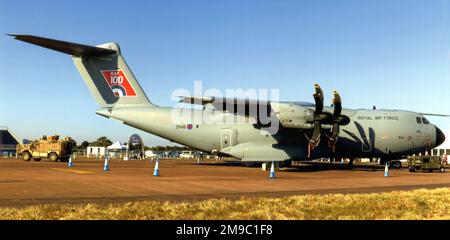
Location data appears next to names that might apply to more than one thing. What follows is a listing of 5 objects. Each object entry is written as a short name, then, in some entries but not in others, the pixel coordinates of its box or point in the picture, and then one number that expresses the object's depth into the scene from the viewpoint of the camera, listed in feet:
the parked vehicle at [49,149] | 128.06
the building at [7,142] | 299.17
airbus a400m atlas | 84.07
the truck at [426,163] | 96.12
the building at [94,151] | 243.81
